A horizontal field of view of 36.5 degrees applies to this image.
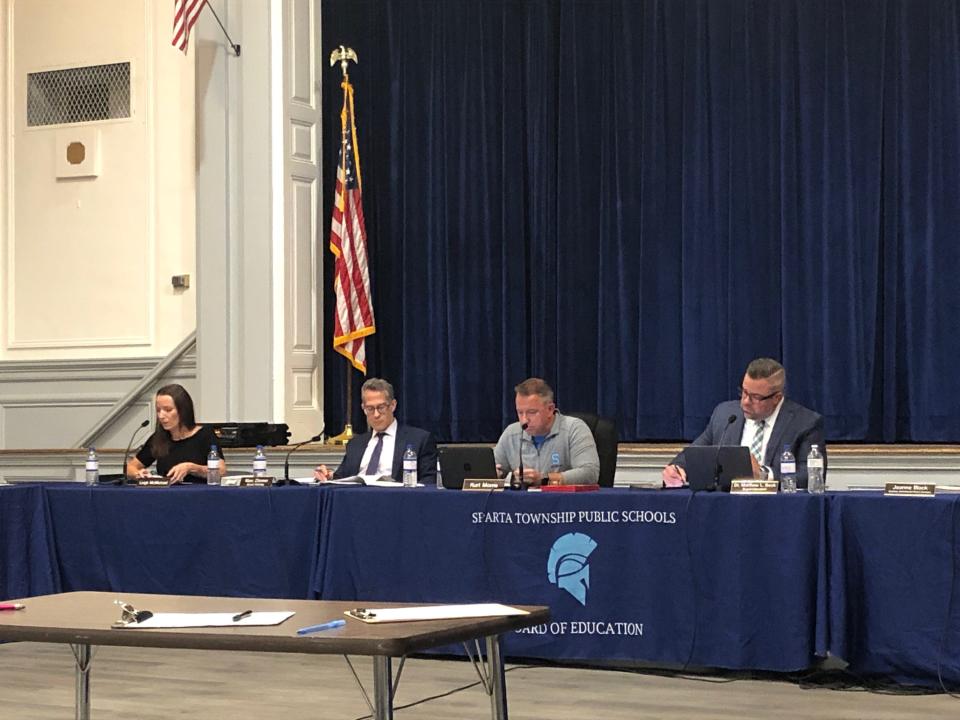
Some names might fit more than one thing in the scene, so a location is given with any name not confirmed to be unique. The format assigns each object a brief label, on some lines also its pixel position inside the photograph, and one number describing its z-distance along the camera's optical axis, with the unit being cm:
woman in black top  715
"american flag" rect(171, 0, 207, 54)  956
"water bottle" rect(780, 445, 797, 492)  557
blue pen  299
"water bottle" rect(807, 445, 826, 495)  545
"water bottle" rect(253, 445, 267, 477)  694
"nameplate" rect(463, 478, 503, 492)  590
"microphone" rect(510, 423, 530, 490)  591
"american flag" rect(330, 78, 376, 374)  977
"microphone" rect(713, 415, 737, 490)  555
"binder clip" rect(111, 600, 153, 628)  320
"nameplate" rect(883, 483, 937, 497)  520
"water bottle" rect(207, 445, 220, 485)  677
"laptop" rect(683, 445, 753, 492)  552
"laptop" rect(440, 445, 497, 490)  599
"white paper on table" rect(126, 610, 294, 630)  314
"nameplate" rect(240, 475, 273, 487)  650
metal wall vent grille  1091
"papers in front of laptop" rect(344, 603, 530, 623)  314
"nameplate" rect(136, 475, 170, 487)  679
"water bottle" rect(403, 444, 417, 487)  640
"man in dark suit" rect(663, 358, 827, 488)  593
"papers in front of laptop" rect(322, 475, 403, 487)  641
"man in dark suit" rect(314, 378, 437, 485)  685
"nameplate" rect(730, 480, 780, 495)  539
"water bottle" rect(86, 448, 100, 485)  705
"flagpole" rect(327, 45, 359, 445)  930
